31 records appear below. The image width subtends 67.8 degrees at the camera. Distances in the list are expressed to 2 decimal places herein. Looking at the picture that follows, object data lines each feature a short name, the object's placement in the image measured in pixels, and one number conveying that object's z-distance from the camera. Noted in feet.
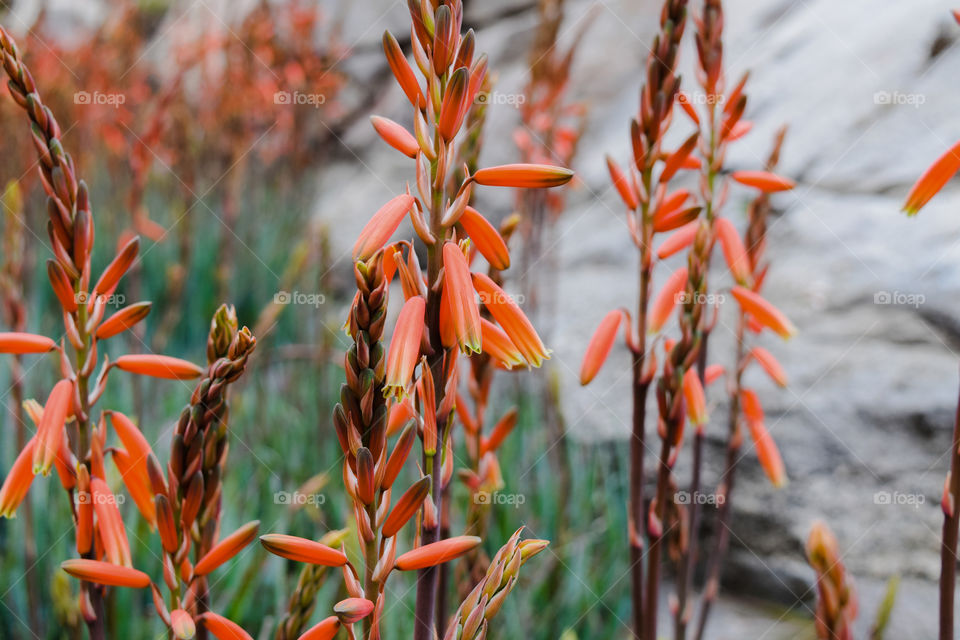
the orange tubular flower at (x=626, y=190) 2.85
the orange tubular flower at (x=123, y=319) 2.15
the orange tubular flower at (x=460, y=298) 1.71
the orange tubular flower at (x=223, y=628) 1.87
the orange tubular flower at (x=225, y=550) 1.94
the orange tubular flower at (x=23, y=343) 2.19
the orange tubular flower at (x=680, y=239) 3.00
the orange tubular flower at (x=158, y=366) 2.34
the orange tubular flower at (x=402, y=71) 1.86
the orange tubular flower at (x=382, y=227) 1.87
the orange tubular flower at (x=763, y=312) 3.28
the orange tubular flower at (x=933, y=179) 2.36
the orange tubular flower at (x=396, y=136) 1.87
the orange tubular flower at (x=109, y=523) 2.08
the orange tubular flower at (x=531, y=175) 1.99
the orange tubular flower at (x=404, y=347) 1.68
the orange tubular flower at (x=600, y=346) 2.93
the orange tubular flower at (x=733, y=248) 3.34
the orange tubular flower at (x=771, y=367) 3.72
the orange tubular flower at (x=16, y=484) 2.24
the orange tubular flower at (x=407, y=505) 1.67
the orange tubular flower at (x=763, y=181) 3.22
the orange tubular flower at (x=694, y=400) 2.94
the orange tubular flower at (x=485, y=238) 1.92
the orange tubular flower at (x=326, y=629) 1.70
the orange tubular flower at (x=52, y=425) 2.03
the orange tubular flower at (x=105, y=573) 1.89
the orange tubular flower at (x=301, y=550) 1.69
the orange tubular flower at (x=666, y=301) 3.06
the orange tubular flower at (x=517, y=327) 1.98
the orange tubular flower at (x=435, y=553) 1.69
